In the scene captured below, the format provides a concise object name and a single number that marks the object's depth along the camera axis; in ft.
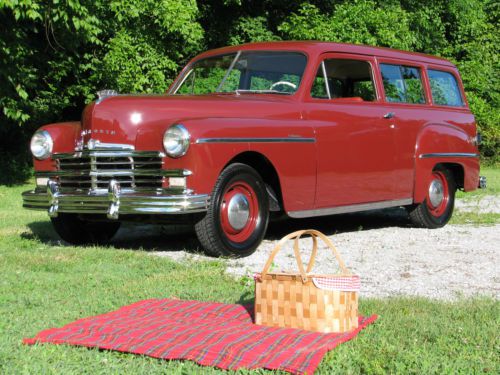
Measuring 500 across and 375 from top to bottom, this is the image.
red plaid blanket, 11.38
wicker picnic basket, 12.93
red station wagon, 20.66
